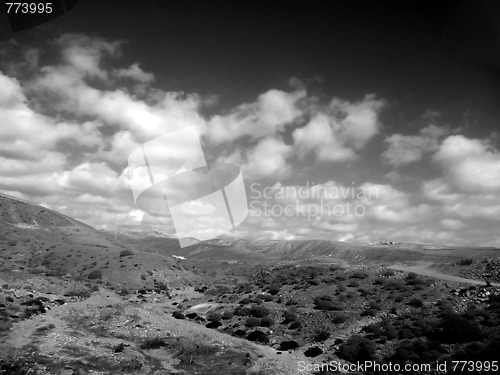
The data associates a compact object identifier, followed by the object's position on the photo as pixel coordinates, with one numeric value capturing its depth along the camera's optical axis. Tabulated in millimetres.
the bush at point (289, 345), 29547
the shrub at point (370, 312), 34312
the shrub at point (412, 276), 45281
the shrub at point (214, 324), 37312
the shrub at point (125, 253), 84625
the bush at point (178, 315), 41638
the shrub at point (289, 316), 35722
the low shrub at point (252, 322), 35594
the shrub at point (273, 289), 48844
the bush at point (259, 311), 38438
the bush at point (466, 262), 63600
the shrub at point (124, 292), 56562
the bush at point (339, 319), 33481
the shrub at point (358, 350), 25797
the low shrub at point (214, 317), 38781
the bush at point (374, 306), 35600
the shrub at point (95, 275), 66188
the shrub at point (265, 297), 44834
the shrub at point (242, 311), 39625
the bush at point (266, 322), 35450
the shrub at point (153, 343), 29020
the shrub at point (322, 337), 30469
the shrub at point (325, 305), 37281
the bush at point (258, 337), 31642
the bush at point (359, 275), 50906
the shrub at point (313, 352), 27614
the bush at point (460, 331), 25094
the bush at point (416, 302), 34250
